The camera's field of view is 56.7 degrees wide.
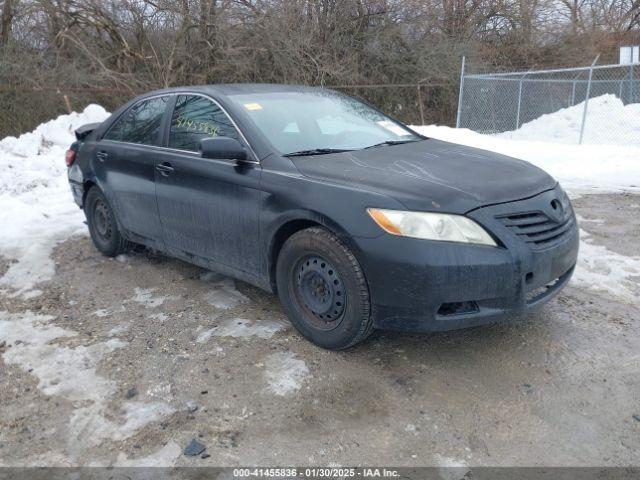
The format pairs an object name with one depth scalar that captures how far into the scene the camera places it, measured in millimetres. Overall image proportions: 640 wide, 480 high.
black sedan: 3086
